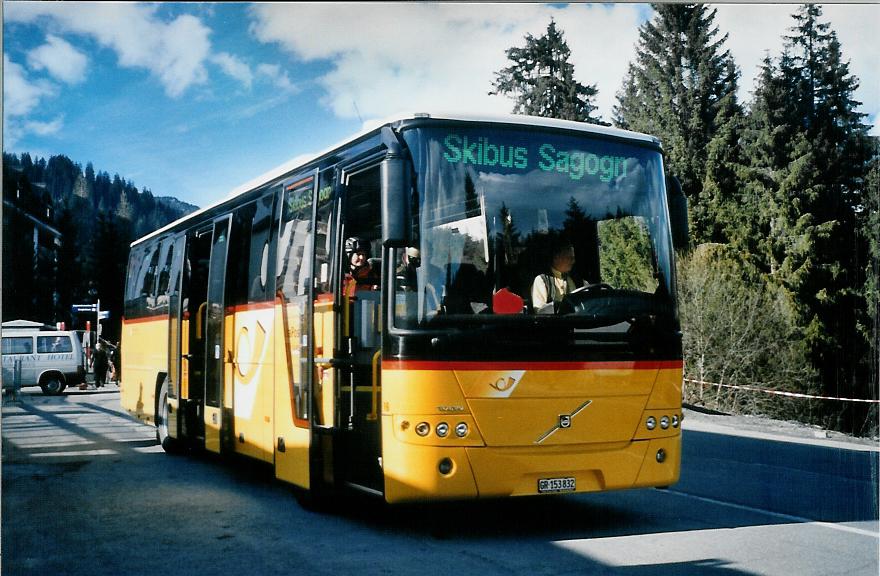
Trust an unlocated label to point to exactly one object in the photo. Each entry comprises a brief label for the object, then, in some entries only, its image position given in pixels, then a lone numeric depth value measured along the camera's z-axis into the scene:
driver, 6.88
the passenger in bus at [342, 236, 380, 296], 7.46
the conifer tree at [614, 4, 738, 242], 12.42
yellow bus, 6.71
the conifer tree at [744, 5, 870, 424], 11.63
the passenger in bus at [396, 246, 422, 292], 6.75
